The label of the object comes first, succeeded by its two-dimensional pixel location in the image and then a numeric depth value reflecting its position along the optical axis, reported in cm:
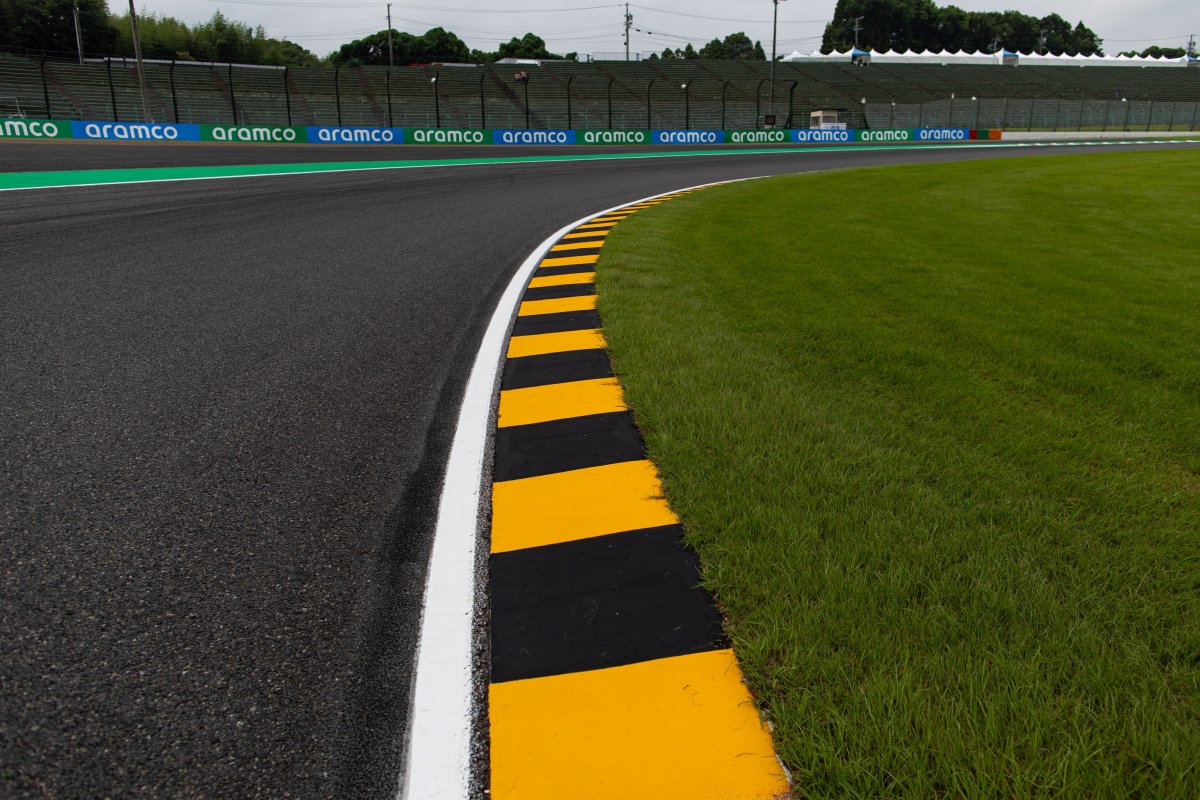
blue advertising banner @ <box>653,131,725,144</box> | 3781
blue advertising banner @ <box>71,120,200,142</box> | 2759
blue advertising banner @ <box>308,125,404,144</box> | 3139
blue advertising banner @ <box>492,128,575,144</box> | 3550
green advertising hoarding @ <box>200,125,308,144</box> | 2967
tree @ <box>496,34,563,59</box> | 9756
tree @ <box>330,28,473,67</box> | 9338
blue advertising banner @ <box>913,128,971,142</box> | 4375
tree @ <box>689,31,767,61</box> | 12638
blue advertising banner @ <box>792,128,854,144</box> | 4097
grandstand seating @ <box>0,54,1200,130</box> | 3778
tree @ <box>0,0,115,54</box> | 6131
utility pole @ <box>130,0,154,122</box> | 3325
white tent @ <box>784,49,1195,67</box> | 7219
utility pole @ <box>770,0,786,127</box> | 4728
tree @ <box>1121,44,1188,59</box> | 12868
